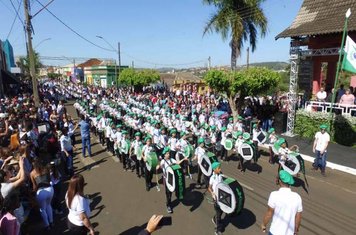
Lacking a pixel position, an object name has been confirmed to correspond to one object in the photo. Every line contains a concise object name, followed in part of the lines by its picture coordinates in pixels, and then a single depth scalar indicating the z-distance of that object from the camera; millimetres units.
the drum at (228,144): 11070
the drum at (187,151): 9592
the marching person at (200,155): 8684
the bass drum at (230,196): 6047
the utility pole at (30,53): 16359
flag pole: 11395
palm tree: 21391
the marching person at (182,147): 9602
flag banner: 11414
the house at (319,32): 14812
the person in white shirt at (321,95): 15339
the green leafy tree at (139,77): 40125
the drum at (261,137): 11719
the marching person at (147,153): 8873
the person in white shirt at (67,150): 9781
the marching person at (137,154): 9570
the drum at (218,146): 11594
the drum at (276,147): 9870
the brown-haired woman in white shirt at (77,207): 4859
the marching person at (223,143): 11305
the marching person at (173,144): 9903
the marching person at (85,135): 11916
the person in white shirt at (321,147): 9898
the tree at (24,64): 70562
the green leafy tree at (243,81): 15912
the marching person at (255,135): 11606
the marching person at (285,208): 4727
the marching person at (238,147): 10387
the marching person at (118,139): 11008
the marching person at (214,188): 6406
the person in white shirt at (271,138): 10867
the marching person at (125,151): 10430
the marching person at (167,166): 7523
